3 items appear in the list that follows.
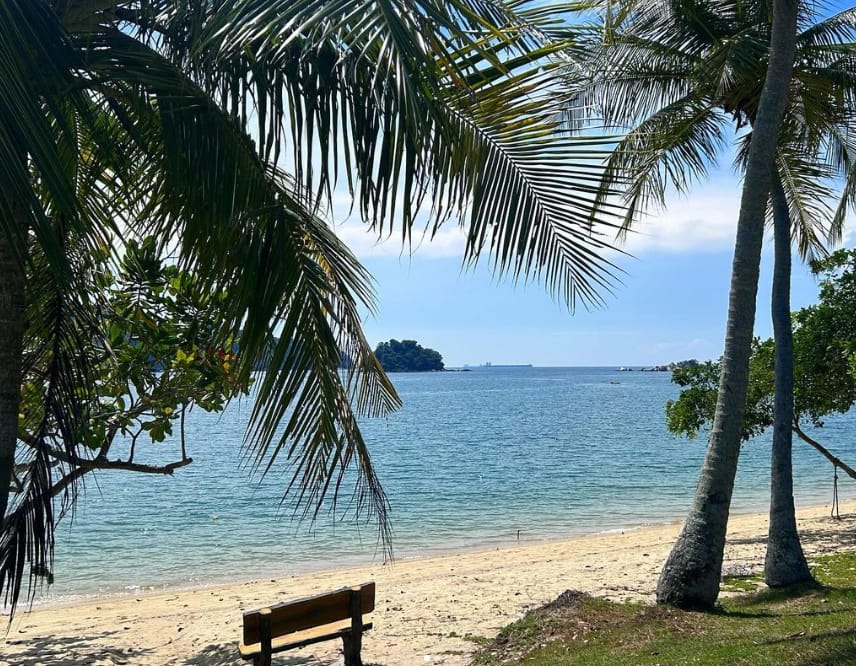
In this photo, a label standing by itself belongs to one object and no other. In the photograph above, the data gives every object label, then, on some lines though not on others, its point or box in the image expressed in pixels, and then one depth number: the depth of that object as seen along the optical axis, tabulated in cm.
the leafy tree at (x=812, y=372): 1301
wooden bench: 645
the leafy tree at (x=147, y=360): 627
